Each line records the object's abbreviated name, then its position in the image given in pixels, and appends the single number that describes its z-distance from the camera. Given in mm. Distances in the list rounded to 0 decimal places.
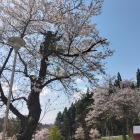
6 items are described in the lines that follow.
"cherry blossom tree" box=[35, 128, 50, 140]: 39022
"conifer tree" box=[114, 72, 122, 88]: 24424
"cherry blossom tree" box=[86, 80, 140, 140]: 21550
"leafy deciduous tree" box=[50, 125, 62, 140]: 32526
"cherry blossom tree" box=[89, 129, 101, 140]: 29819
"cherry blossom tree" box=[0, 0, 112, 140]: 5695
